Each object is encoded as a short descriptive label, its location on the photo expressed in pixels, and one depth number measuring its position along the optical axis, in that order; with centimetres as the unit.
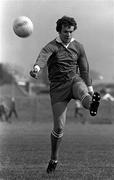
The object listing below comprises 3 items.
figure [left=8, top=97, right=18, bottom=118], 5119
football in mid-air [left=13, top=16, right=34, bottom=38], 1429
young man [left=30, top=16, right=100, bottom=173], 1250
